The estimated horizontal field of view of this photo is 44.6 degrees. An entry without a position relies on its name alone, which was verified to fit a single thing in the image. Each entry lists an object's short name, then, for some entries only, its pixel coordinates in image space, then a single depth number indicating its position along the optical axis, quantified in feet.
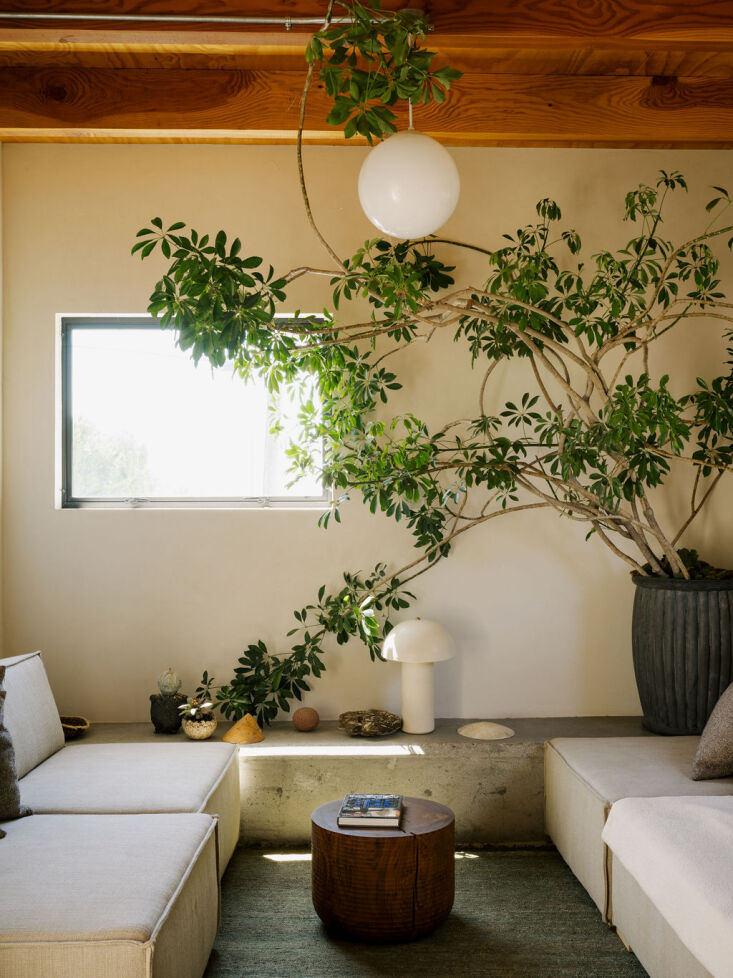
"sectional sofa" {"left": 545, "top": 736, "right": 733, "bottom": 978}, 6.62
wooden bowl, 11.89
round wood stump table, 8.66
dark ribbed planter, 11.26
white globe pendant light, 7.04
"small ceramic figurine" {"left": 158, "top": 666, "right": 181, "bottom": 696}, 12.23
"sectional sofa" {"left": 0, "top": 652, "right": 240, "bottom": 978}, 6.13
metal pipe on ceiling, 8.93
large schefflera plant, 9.65
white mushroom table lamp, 11.71
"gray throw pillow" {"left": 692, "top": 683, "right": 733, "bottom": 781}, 9.05
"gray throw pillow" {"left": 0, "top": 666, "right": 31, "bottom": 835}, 8.19
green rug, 8.38
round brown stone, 12.21
